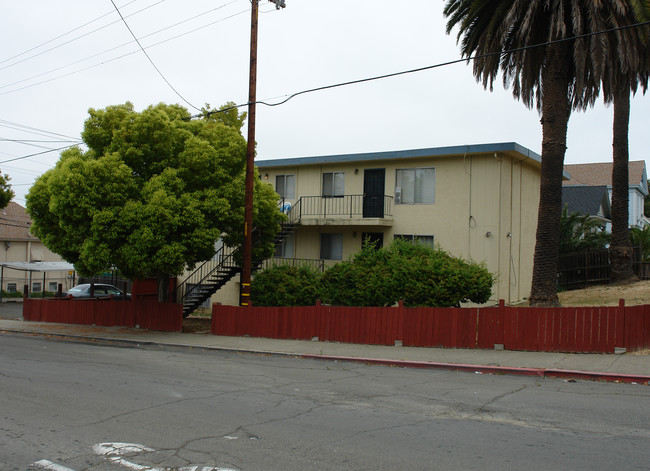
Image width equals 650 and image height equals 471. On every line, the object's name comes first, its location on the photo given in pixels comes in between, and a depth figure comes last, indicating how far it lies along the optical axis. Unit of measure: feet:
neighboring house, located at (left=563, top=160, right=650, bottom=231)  144.66
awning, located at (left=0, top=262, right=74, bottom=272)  100.83
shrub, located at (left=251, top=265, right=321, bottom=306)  62.59
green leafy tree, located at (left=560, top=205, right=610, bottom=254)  85.05
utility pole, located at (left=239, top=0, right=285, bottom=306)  55.47
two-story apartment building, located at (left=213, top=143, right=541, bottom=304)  68.28
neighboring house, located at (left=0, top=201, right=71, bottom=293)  133.39
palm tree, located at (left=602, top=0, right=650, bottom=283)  71.15
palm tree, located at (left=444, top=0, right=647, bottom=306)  49.65
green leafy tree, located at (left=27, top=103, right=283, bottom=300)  54.08
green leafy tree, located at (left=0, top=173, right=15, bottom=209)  97.71
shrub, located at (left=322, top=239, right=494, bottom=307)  52.13
